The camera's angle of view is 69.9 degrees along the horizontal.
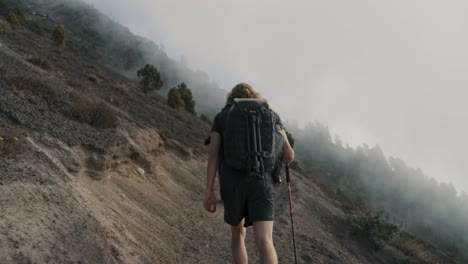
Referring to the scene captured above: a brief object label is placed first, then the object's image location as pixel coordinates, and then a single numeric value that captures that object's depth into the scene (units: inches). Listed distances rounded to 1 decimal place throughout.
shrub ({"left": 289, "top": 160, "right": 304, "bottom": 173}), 1205.0
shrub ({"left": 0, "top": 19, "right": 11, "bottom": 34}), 746.3
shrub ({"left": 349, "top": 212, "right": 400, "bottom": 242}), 444.5
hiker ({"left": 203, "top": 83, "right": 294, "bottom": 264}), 104.6
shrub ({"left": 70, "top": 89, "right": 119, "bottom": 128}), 270.5
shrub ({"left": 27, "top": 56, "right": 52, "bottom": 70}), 480.1
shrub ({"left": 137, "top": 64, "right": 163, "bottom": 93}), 1364.4
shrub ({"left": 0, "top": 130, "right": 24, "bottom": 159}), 155.7
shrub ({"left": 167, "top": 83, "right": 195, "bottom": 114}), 1146.5
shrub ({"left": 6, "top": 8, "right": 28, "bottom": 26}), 1346.0
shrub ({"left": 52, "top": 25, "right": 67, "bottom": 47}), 1550.2
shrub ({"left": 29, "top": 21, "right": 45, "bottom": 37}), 1753.1
